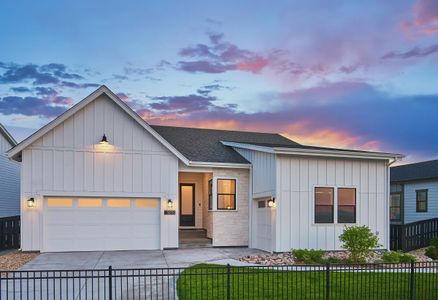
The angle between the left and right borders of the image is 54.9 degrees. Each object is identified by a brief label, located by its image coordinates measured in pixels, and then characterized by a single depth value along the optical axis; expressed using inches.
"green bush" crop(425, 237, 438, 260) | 608.4
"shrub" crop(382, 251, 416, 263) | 547.7
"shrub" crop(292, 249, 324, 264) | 551.5
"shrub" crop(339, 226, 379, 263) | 554.9
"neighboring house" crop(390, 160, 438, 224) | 935.7
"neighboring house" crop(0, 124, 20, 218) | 949.8
